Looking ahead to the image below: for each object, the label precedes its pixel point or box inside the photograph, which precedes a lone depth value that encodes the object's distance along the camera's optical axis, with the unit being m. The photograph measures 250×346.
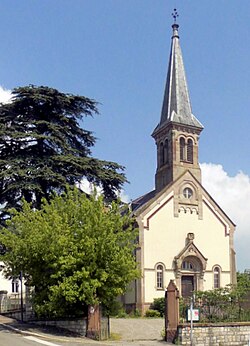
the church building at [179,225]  39.44
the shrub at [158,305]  37.38
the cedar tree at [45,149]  30.48
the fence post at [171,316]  23.00
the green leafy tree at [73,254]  23.17
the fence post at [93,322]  23.62
